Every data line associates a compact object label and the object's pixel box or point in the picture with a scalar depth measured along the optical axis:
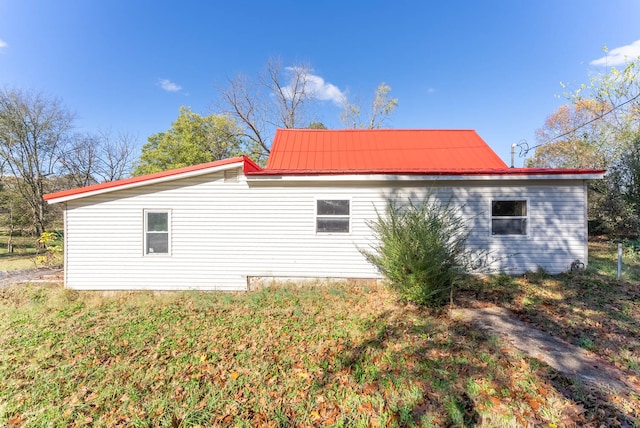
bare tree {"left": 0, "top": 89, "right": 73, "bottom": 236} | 15.73
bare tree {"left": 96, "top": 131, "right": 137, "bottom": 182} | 21.64
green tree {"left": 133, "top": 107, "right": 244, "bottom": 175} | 19.39
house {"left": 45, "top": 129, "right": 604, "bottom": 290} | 6.75
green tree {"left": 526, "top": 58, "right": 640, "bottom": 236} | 11.44
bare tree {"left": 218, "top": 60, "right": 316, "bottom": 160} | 20.23
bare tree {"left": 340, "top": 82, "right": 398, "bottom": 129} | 21.70
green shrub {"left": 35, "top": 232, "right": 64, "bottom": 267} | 9.17
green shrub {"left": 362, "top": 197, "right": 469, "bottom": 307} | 4.73
